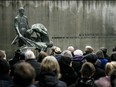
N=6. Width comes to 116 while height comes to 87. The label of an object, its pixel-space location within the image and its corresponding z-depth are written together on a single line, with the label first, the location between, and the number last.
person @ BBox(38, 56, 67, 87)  4.84
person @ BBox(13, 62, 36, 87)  4.00
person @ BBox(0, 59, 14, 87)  5.01
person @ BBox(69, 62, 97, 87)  5.16
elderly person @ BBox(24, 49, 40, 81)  6.41
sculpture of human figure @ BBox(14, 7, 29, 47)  14.02
